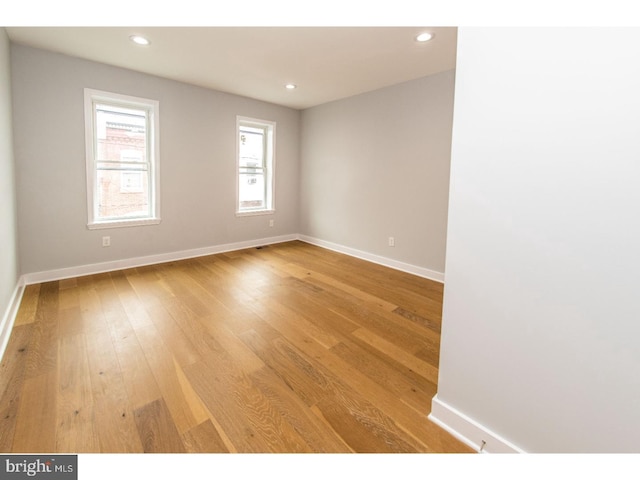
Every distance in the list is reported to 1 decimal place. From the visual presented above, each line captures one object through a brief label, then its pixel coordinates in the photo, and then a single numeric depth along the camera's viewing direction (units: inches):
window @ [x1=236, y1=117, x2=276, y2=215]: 199.9
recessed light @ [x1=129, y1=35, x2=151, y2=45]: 112.2
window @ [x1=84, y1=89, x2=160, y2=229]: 142.7
